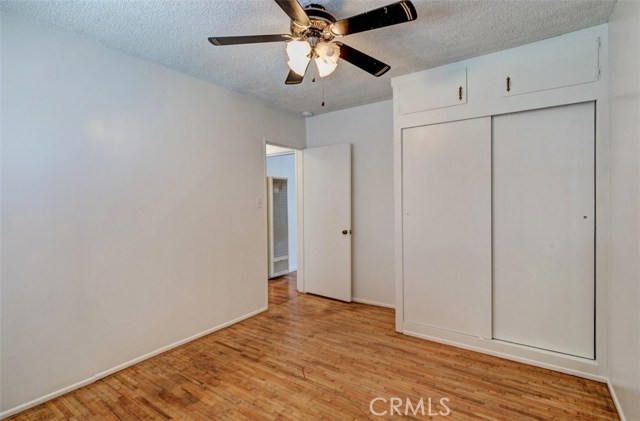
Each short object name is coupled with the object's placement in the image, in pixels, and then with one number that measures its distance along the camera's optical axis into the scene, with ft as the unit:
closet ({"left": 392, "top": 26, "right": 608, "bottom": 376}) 7.18
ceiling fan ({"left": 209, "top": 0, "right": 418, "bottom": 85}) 4.79
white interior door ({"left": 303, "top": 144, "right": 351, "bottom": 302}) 12.66
